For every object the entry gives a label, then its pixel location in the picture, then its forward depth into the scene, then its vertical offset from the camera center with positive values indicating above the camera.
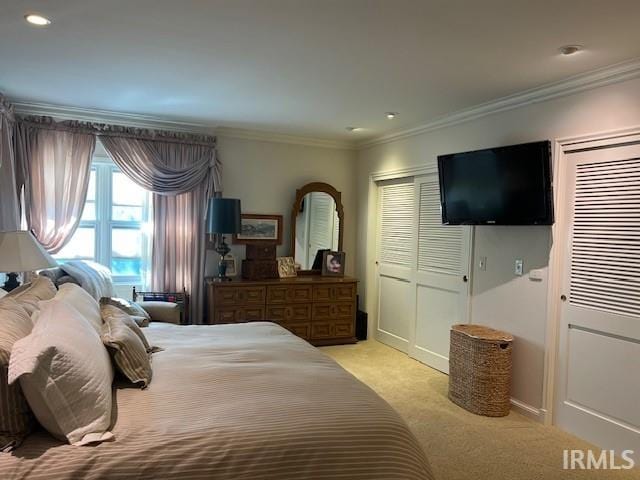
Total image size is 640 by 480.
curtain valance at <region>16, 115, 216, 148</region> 4.34 +0.96
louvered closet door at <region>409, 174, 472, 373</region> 4.25 -0.46
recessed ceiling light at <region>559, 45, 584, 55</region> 2.60 +1.07
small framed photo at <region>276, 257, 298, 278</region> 5.45 -0.47
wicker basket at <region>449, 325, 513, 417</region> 3.48 -1.10
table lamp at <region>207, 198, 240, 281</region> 4.79 +0.12
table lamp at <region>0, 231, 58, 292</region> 2.88 -0.20
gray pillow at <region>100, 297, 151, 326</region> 3.00 -0.61
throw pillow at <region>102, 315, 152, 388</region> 1.98 -0.58
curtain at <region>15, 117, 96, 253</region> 4.28 +0.49
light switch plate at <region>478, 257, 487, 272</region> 3.95 -0.28
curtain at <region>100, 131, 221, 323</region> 4.71 +0.36
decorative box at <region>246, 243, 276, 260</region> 5.29 -0.29
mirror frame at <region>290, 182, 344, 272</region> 5.56 +0.36
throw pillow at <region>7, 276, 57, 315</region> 2.14 -0.36
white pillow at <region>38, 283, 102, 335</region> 2.21 -0.41
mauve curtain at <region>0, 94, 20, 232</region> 3.78 +0.37
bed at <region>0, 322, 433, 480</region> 1.49 -0.75
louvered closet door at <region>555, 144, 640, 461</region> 2.87 -0.45
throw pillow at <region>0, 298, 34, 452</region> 1.53 -0.64
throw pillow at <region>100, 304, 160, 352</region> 2.43 -0.52
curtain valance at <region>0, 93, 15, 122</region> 3.79 +0.98
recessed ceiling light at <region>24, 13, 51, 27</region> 2.38 +1.09
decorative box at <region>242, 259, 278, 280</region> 5.16 -0.48
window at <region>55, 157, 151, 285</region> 4.78 -0.03
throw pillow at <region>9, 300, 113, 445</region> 1.52 -0.56
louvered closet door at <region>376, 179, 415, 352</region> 5.08 -0.38
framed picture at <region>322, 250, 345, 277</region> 5.70 -0.43
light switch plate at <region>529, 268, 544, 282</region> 3.42 -0.32
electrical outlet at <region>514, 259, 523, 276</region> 3.59 -0.28
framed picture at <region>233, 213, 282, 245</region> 5.34 -0.02
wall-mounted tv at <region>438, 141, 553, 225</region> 3.26 +0.36
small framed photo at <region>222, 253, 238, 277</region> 5.20 -0.44
